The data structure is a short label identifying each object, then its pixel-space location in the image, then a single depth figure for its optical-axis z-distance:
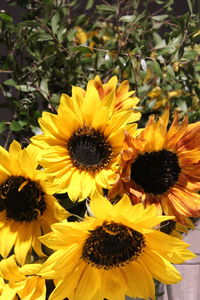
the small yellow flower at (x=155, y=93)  1.31
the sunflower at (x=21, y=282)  0.80
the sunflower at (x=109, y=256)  0.71
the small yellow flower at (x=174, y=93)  1.35
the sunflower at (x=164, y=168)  0.72
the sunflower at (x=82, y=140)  0.75
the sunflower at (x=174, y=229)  0.85
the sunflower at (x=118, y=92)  0.79
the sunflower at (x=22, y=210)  0.80
